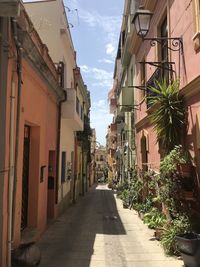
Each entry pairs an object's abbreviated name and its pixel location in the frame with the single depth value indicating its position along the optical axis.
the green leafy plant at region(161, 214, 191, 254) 4.55
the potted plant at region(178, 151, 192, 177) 4.83
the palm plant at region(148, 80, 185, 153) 5.15
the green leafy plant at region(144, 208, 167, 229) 6.11
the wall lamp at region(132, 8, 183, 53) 5.77
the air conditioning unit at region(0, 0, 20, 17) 3.46
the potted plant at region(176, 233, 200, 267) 3.85
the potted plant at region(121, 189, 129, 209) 10.03
